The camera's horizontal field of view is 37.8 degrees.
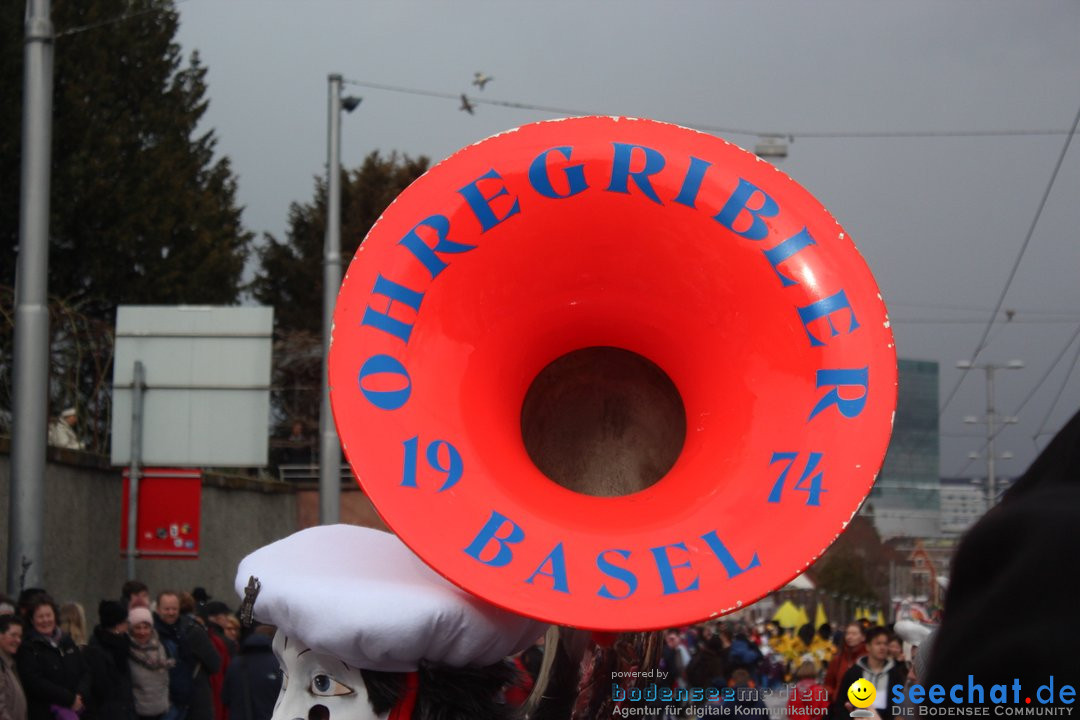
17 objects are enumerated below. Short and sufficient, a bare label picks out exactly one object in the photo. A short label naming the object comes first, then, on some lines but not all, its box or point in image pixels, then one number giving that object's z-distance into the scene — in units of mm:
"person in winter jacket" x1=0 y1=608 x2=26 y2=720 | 7016
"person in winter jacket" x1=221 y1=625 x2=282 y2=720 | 7629
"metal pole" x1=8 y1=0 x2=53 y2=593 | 8914
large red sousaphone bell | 3143
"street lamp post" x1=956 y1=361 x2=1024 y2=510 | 37688
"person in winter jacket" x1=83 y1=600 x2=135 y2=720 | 8180
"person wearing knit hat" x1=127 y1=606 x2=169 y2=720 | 8523
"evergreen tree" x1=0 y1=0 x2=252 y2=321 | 22406
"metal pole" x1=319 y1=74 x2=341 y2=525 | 14977
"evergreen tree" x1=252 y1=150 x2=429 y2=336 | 31672
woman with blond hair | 8648
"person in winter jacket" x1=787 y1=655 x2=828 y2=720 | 7129
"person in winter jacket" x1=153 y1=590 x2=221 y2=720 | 9086
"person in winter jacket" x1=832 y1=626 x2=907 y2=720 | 8039
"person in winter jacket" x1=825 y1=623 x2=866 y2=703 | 9125
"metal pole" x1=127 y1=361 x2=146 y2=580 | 11289
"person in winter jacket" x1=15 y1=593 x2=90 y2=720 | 7555
